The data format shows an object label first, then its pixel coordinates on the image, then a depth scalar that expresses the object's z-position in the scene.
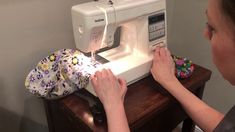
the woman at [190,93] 0.60
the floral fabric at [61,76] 0.96
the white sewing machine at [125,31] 0.86
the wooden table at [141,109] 0.90
